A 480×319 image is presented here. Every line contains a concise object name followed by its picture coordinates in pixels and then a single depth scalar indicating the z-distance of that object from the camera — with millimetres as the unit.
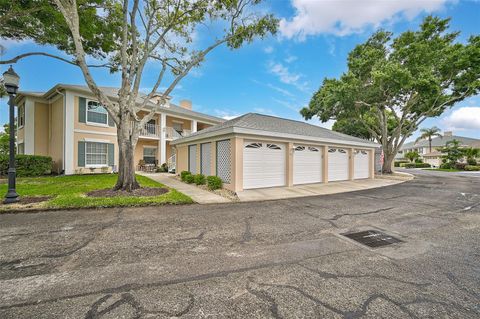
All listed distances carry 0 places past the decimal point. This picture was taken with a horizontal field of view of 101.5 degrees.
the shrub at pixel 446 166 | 31392
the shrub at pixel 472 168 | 27281
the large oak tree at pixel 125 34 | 8516
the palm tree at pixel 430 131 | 40250
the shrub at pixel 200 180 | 11133
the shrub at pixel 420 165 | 38962
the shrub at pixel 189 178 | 11964
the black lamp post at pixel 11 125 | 6389
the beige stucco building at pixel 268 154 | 9635
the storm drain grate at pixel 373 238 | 3963
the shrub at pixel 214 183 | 9680
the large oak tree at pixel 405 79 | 15289
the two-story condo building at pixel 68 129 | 14250
